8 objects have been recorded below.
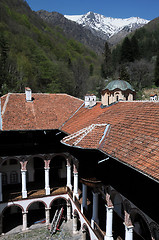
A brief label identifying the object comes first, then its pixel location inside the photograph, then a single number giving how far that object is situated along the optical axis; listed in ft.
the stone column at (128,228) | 30.26
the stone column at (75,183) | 53.24
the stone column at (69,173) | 61.05
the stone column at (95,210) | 39.14
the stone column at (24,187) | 57.05
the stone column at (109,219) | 34.30
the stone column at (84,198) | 45.68
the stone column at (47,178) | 59.26
